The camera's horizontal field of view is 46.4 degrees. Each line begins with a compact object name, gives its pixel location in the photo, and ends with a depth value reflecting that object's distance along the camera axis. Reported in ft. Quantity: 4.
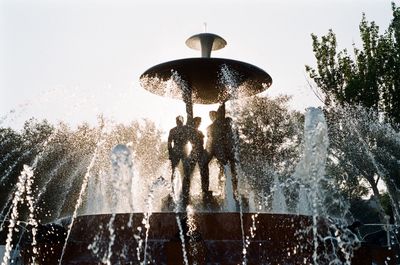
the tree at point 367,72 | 63.87
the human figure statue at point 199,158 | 32.73
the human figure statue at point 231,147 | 32.96
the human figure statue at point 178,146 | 33.09
